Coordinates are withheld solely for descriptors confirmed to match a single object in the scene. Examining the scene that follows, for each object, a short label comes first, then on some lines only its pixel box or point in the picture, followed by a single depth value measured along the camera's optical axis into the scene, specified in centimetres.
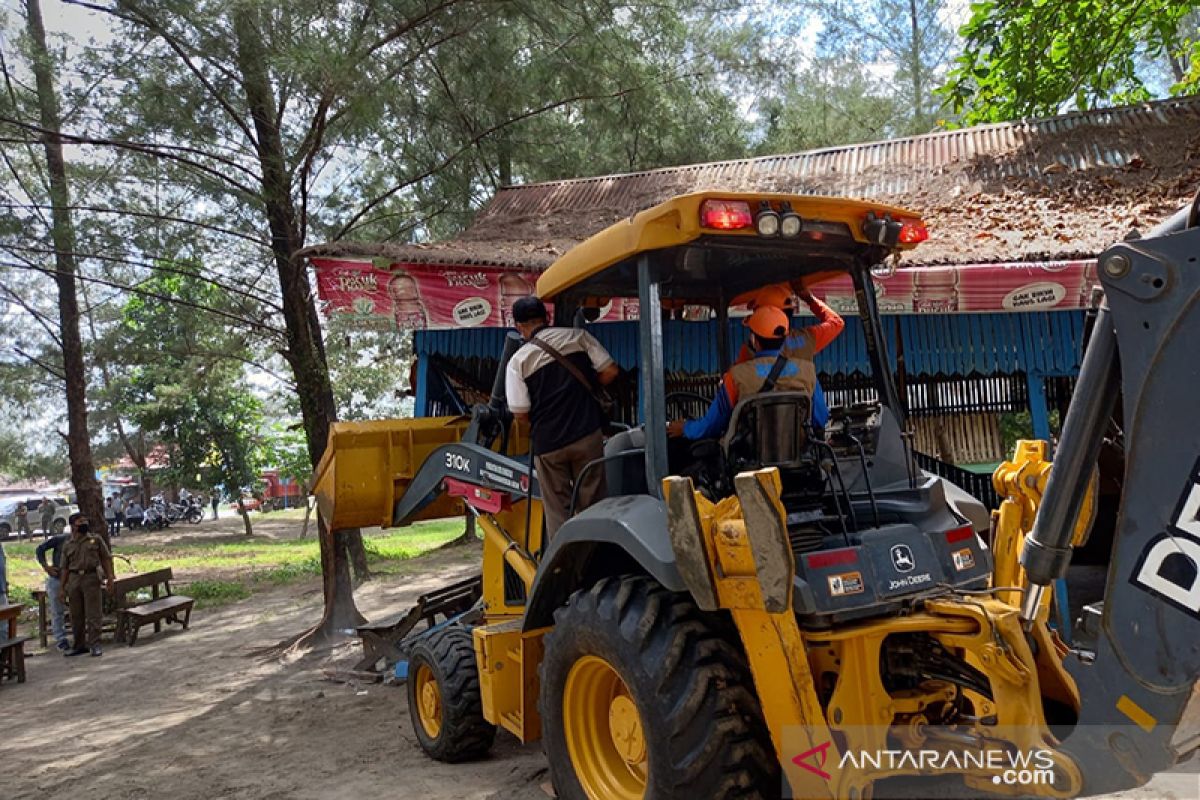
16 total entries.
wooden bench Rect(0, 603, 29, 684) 902
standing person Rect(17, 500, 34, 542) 3281
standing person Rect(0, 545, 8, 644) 1037
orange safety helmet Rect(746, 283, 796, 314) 392
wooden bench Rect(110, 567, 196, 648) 1079
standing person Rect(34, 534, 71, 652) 1091
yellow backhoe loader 214
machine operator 349
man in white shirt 416
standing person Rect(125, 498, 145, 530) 3241
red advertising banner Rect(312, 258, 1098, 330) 686
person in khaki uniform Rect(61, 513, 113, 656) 1062
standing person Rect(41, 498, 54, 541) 2941
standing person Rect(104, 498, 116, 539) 3159
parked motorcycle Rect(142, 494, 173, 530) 3228
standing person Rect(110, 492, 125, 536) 3178
